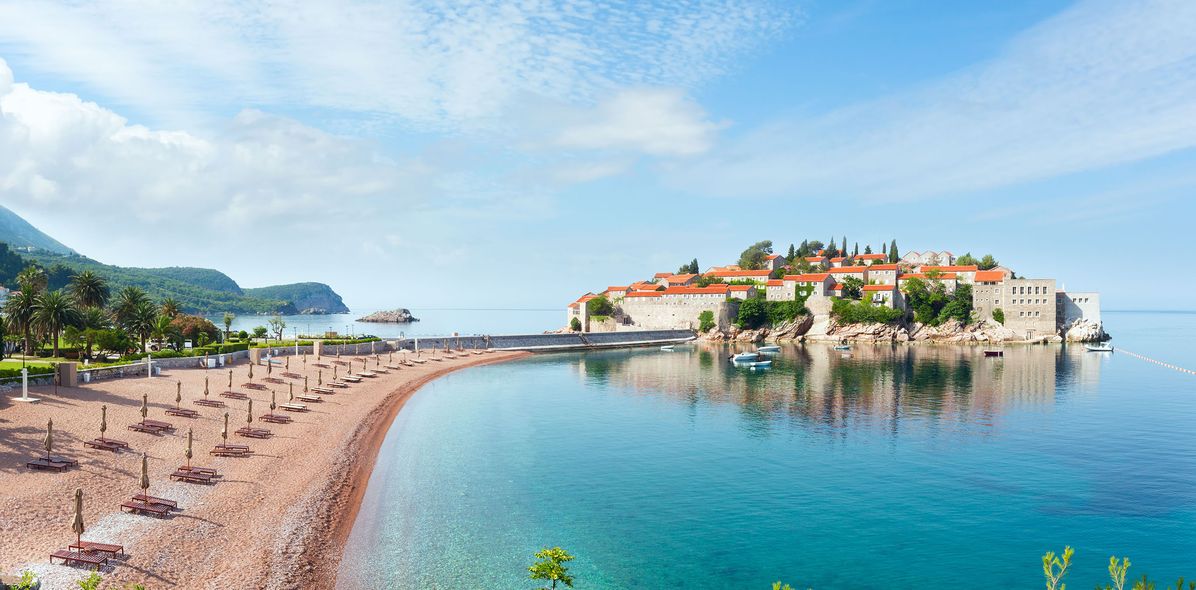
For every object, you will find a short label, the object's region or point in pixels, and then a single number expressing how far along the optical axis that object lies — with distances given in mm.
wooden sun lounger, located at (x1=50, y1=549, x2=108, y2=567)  16891
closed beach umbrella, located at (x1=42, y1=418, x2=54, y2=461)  23345
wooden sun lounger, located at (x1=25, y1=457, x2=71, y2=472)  23281
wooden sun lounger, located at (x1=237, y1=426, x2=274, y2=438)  32406
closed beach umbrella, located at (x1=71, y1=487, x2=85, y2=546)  17141
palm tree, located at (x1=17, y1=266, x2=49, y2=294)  58578
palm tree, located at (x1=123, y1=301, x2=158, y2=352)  56250
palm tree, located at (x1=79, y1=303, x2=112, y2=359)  48500
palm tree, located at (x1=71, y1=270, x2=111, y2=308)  61812
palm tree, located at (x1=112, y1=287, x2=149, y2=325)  60625
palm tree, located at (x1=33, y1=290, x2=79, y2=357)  49219
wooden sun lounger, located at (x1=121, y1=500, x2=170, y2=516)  20984
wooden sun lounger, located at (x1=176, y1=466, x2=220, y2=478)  25031
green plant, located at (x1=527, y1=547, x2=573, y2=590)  14773
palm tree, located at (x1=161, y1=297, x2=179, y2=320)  67250
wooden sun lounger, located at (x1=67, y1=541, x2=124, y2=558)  17312
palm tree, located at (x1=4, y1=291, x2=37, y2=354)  49750
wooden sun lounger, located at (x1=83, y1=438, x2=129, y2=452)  26594
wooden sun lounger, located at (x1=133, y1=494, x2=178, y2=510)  21234
